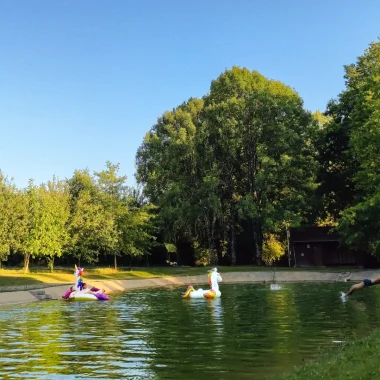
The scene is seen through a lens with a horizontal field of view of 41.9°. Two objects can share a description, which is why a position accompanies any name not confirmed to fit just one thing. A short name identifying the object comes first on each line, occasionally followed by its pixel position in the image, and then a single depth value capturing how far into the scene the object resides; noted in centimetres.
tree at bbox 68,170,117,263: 5197
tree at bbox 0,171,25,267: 4609
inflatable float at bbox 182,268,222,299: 3011
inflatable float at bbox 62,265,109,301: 3132
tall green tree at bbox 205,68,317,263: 5669
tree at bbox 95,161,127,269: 5628
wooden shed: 5778
